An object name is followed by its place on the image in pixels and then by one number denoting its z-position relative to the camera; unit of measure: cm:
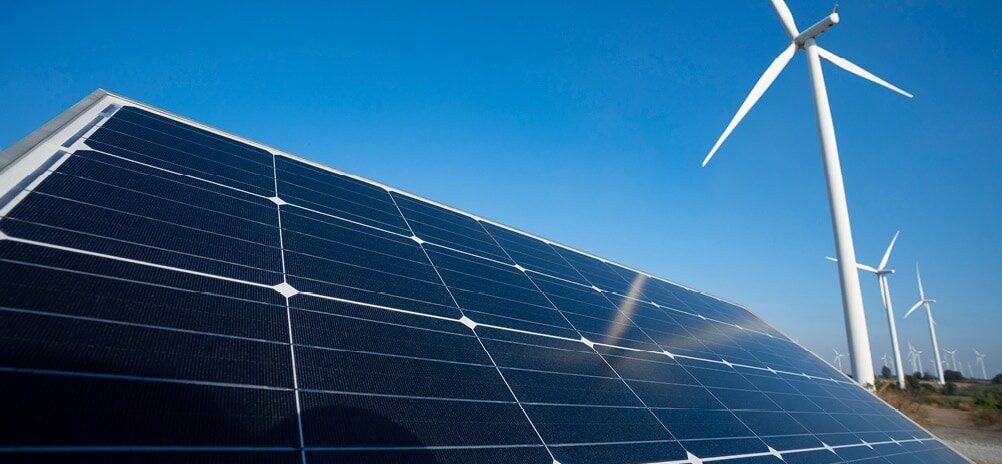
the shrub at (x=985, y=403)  3700
